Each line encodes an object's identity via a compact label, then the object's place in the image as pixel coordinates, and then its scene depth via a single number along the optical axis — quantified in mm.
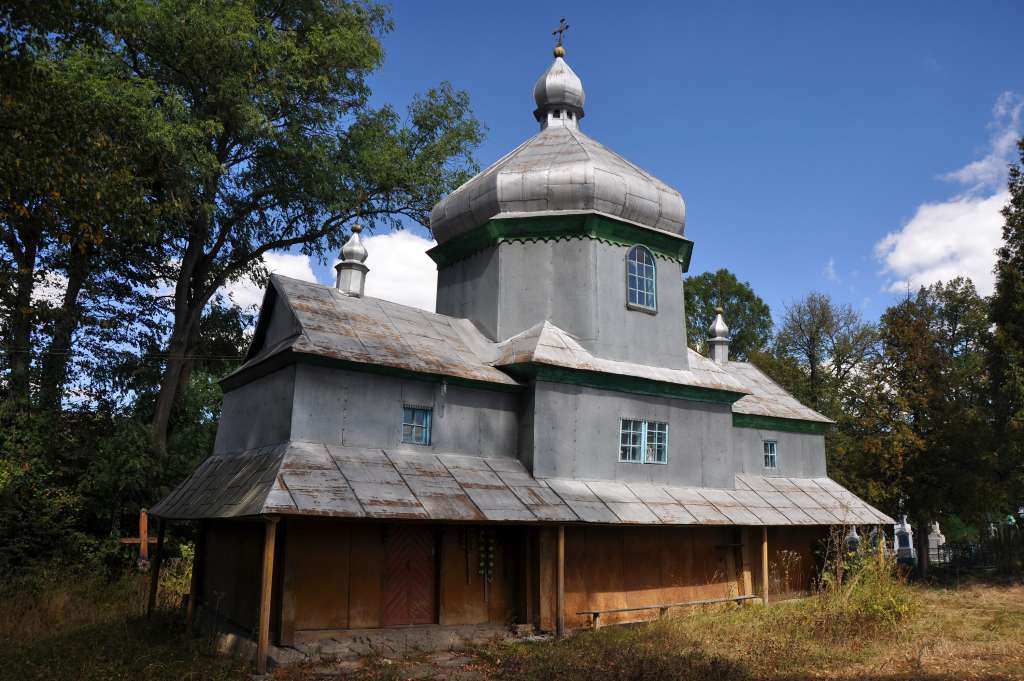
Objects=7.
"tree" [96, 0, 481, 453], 20891
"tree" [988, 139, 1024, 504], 22609
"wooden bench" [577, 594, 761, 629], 14414
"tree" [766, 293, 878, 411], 37219
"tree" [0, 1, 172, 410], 8766
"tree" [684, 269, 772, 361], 41969
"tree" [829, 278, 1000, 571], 26609
